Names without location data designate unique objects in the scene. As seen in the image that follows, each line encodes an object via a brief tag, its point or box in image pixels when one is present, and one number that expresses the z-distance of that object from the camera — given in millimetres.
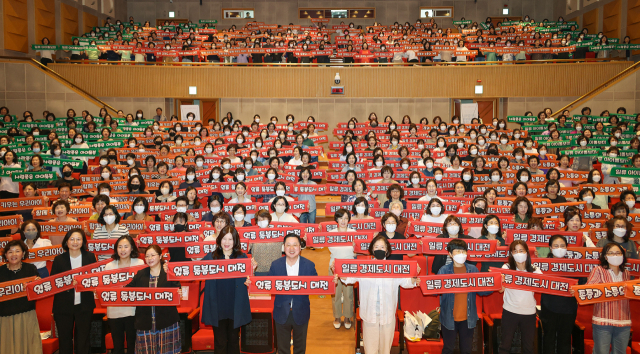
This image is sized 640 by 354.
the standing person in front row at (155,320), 4969
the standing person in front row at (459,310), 5219
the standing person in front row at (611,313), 5012
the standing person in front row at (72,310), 5340
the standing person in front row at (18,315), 5004
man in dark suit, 5156
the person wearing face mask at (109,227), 6557
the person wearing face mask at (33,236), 6073
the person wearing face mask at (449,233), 5836
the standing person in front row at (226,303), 5207
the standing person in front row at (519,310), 5137
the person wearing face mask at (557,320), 5238
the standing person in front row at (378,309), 5148
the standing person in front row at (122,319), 5125
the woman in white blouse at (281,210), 7121
